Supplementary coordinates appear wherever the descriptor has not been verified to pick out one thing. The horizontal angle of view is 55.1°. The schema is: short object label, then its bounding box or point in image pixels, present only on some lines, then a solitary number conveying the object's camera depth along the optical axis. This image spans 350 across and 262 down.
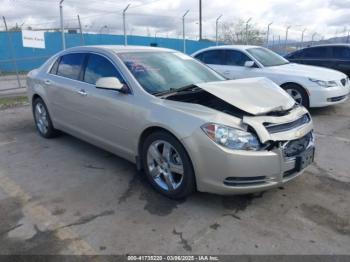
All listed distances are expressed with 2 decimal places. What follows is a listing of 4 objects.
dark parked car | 10.71
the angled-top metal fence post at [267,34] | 23.17
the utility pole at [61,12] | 12.04
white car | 7.27
